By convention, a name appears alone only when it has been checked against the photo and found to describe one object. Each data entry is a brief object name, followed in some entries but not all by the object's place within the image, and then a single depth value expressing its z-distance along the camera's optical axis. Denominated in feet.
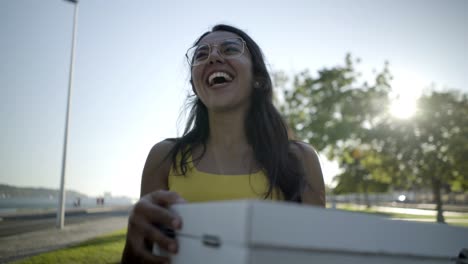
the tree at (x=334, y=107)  52.96
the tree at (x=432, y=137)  63.21
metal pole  34.83
